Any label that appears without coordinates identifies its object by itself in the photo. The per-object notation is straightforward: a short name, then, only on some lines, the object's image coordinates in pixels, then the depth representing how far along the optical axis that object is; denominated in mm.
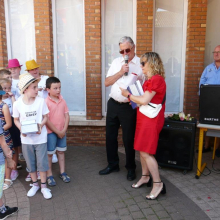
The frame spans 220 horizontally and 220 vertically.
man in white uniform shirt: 3912
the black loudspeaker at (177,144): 4242
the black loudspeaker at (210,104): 3944
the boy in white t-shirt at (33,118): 3492
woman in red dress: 3359
